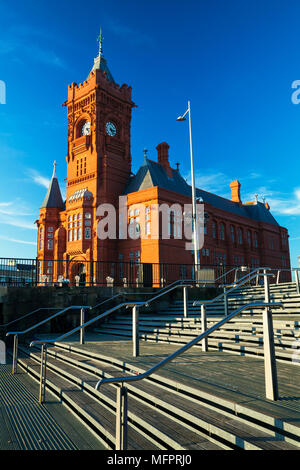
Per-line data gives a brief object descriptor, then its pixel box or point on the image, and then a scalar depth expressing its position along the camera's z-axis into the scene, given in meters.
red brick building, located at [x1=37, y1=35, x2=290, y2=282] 31.86
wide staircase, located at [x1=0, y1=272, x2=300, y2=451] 3.30
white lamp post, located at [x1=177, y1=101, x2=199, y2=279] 19.75
